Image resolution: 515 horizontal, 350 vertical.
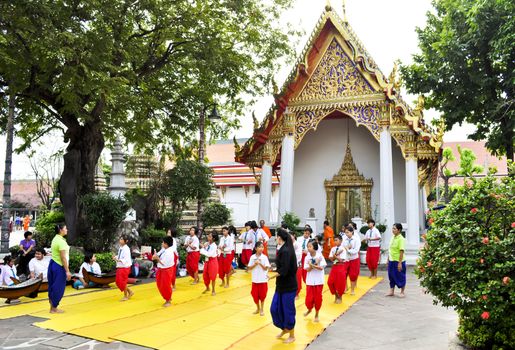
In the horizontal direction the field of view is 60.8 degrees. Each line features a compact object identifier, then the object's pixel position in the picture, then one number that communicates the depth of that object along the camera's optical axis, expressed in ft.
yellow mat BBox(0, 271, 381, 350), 19.77
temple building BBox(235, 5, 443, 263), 48.83
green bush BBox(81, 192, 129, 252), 41.42
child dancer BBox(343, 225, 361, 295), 32.30
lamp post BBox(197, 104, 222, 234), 43.35
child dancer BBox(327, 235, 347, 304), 28.84
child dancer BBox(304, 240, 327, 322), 23.50
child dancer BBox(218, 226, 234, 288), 35.83
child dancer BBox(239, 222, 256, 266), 40.04
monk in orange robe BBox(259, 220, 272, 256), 44.52
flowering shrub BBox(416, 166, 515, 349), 15.92
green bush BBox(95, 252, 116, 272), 36.88
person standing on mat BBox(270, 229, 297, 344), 19.70
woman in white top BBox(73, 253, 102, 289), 32.99
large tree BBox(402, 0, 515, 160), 47.32
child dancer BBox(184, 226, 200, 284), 34.78
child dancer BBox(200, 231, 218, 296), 31.53
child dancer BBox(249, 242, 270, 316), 23.83
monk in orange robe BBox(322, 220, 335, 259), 45.73
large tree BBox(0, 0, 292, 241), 32.30
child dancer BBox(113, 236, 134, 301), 28.68
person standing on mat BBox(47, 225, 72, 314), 24.90
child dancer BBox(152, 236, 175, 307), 27.58
